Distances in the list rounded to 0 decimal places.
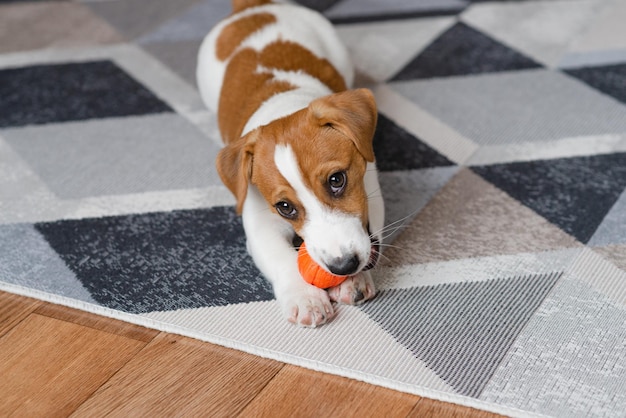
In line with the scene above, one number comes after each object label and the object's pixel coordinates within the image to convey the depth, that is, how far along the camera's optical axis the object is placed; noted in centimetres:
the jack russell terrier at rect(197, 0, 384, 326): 116
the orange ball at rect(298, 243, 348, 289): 118
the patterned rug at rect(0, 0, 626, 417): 115
